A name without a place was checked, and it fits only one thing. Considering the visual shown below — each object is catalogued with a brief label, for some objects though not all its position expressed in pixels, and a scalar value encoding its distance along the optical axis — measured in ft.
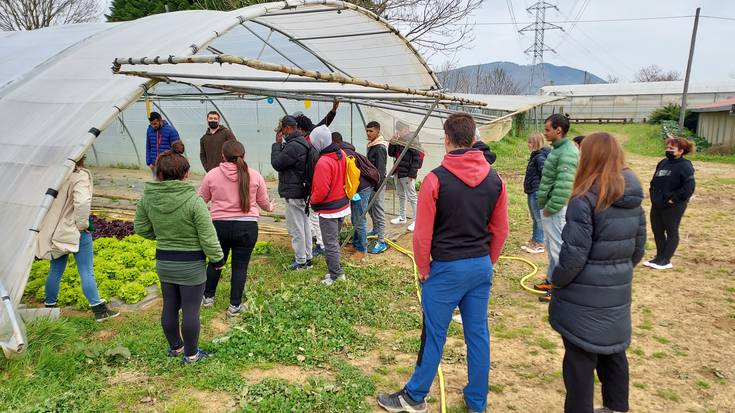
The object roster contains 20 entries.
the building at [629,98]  121.29
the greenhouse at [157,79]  12.87
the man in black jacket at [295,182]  17.85
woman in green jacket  11.21
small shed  66.80
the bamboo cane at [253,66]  11.21
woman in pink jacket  14.52
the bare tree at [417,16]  50.40
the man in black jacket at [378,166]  22.80
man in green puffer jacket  15.25
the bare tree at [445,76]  109.77
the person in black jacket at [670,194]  18.71
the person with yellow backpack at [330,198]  17.66
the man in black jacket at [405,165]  24.29
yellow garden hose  17.95
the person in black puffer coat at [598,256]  8.55
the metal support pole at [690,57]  64.97
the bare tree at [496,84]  178.50
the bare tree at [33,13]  72.33
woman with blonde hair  19.72
